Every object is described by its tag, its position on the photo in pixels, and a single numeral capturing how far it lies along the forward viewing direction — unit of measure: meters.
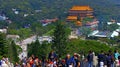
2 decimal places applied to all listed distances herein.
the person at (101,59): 18.20
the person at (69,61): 17.95
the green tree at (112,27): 98.32
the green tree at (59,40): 39.94
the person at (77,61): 18.09
